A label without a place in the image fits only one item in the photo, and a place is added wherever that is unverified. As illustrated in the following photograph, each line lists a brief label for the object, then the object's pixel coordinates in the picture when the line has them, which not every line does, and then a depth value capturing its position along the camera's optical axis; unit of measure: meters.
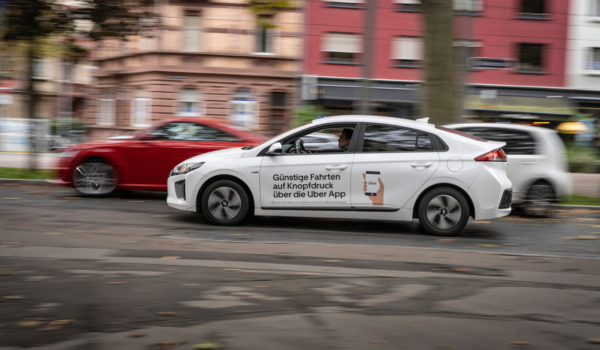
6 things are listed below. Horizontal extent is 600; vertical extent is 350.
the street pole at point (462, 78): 13.21
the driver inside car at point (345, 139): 8.38
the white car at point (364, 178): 8.16
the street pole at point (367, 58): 13.22
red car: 11.30
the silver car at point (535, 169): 10.51
